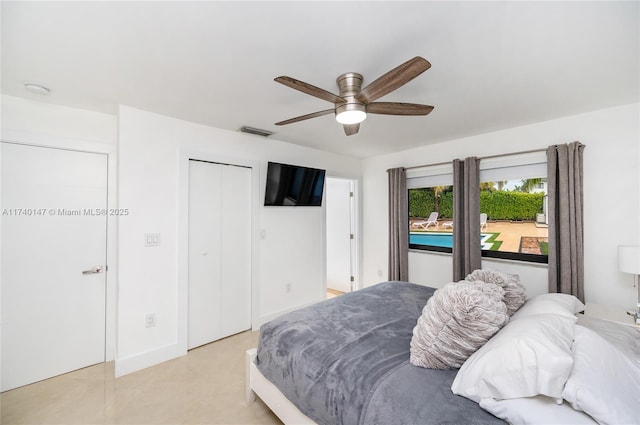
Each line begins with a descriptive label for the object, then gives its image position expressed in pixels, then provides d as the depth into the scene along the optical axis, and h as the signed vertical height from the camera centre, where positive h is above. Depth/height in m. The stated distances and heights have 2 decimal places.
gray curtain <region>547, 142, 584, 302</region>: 2.71 -0.04
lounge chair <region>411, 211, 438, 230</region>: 4.10 -0.10
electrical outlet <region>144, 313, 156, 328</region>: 2.66 -1.00
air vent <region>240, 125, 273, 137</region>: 3.16 +0.98
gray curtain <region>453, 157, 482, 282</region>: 3.40 -0.02
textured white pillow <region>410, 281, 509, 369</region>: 1.37 -0.56
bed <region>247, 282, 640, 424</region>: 1.13 -0.78
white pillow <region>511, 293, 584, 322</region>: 1.56 -0.56
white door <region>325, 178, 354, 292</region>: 4.94 -0.34
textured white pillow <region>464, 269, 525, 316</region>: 1.89 -0.49
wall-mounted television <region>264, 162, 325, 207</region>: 3.55 +0.40
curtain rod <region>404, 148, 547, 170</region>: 3.04 +0.71
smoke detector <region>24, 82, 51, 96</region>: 2.11 +0.99
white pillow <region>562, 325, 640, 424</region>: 0.93 -0.61
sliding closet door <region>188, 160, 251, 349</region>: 3.03 -0.41
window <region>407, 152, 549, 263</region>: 3.13 +0.10
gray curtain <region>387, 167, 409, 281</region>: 4.17 -0.19
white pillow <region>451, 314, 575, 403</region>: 1.01 -0.58
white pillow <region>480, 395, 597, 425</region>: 0.97 -0.71
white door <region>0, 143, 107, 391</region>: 2.30 -0.40
